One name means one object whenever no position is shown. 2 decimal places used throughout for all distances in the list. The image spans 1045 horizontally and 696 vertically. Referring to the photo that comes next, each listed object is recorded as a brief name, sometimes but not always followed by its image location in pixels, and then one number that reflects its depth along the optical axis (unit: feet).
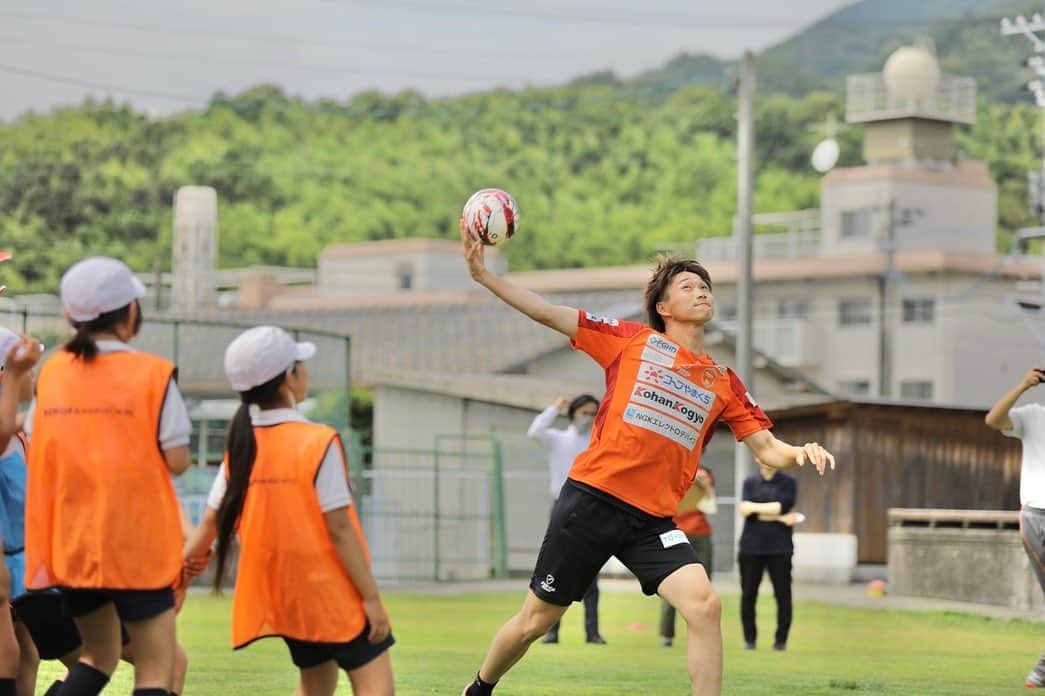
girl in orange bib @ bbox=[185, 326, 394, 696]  24.02
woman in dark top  55.93
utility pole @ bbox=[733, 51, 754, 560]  115.75
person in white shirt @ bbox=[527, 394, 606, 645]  56.65
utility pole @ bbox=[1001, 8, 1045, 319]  149.69
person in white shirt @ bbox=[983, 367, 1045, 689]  41.42
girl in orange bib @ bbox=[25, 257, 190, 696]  23.63
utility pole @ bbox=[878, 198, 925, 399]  207.21
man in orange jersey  29.89
